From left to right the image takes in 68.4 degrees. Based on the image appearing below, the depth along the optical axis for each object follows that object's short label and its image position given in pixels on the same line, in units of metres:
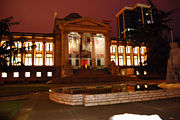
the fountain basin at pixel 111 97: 7.69
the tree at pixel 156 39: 29.02
